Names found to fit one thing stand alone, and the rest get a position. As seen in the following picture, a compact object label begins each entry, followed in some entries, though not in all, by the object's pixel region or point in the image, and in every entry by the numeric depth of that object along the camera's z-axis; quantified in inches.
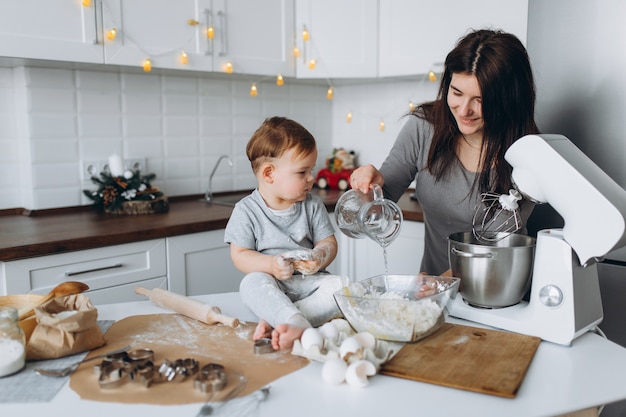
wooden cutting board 37.1
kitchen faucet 112.4
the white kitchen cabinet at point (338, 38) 108.7
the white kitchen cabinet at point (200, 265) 87.6
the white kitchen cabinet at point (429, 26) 91.8
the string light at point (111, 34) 86.9
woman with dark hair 60.1
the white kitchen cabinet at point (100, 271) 72.4
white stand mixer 42.8
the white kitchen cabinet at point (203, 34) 89.5
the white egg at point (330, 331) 41.8
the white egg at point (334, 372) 37.0
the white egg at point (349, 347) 38.7
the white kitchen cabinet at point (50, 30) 78.2
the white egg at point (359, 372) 36.6
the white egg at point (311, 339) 40.2
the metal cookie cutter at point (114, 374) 36.6
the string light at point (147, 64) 91.3
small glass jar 38.1
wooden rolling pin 46.8
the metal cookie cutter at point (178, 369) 37.3
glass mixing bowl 42.7
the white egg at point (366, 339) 40.4
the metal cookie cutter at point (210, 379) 35.6
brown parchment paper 35.8
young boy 49.0
